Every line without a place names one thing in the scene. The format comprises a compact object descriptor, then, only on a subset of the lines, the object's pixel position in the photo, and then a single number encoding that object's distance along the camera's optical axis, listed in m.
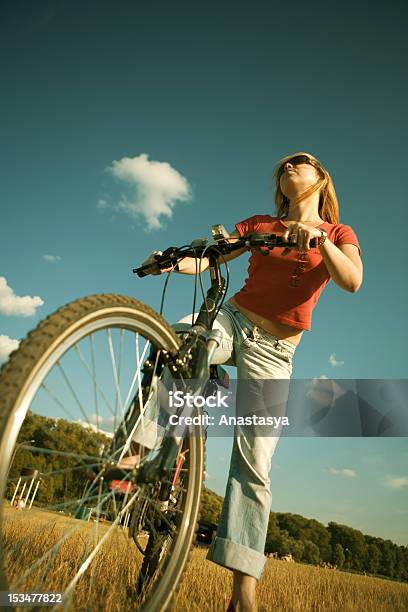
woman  2.22
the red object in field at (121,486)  1.66
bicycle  1.40
